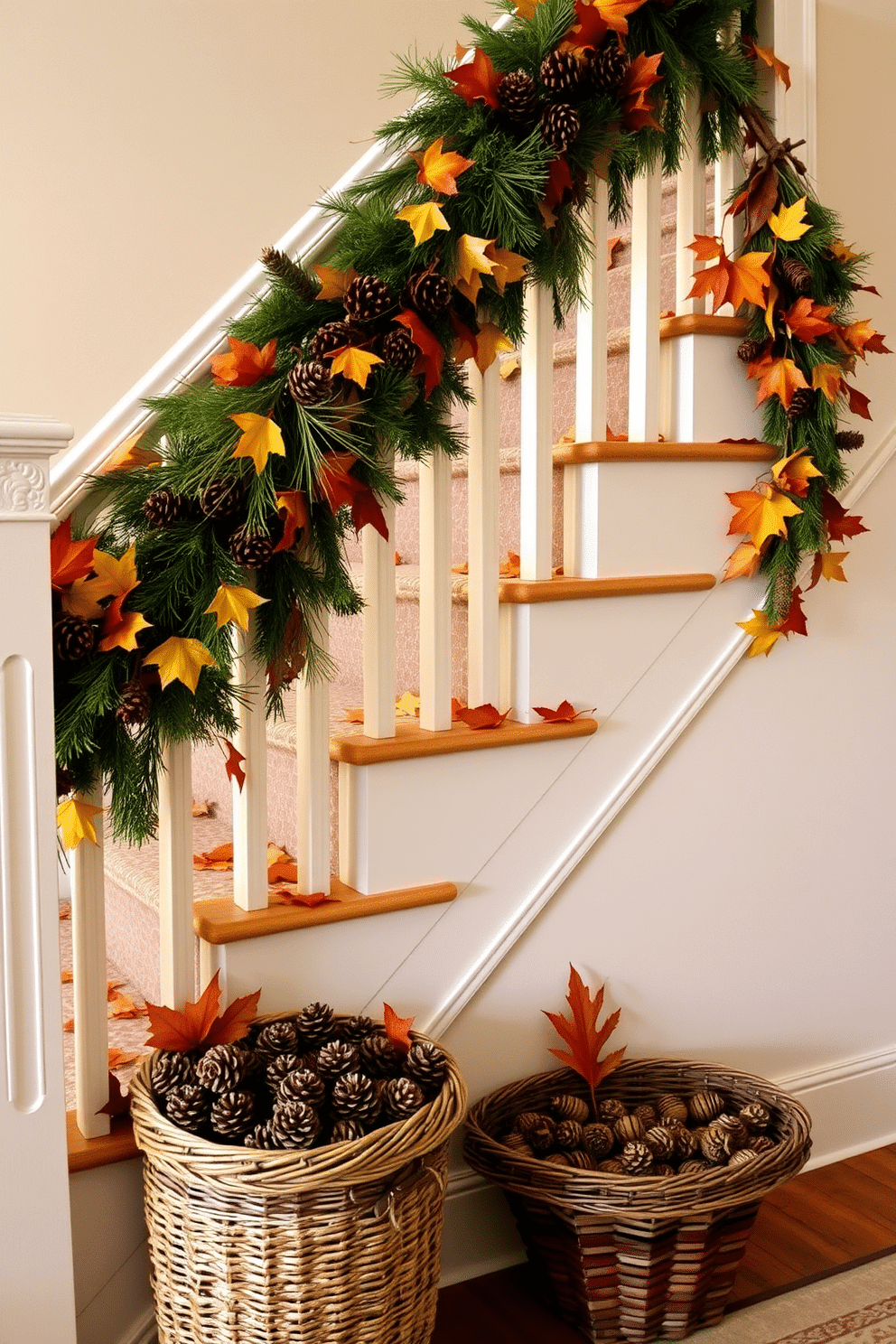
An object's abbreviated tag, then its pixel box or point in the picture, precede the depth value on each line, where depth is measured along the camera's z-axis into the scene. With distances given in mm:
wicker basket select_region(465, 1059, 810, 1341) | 1486
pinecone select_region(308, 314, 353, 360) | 1394
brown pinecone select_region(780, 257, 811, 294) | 1729
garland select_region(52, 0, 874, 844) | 1344
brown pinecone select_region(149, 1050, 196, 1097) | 1329
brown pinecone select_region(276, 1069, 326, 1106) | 1263
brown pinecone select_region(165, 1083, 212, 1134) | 1275
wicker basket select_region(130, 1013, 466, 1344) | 1220
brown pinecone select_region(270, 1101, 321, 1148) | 1237
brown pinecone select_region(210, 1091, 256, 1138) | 1259
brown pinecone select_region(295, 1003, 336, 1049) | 1437
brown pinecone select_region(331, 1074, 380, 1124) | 1279
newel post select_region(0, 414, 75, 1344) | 1167
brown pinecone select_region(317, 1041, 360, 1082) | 1333
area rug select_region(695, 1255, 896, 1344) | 1590
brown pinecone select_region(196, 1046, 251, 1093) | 1292
